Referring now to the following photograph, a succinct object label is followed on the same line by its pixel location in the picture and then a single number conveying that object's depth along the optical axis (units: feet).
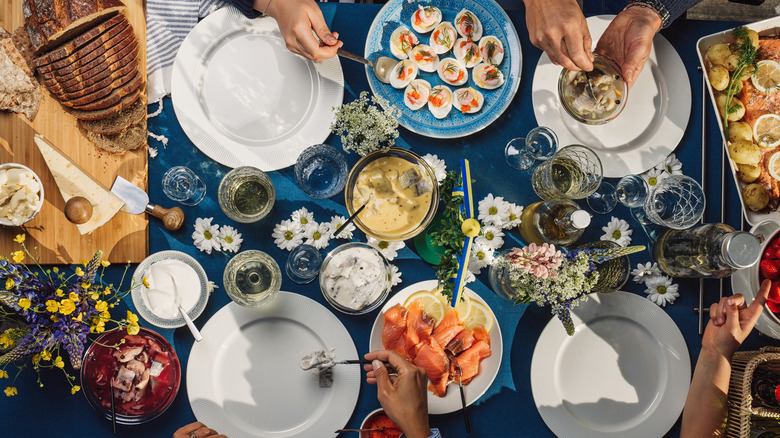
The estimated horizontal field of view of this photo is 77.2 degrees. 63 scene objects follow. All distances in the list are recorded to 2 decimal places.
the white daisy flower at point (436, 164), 6.61
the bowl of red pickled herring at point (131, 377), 6.34
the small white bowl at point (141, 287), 6.39
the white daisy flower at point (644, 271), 6.75
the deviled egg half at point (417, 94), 6.53
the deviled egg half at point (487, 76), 6.53
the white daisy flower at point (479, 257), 6.66
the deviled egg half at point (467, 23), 6.56
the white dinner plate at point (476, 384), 6.42
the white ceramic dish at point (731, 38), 6.52
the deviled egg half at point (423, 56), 6.59
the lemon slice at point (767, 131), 6.57
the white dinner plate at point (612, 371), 6.64
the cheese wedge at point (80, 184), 6.37
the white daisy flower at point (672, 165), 6.73
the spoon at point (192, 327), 6.26
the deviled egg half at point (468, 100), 6.53
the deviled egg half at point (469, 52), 6.59
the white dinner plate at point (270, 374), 6.50
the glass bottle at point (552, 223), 6.26
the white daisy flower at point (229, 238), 6.61
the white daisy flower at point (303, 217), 6.64
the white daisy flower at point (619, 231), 6.79
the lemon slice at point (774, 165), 6.53
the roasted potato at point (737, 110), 6.59
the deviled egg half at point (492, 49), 6.54
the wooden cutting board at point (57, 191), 6.50
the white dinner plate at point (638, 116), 6.65
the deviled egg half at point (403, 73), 6.50
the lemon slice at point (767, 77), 6.57
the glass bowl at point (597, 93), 6.38
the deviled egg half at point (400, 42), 6.58
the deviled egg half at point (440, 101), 6.52
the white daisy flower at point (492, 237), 6.65
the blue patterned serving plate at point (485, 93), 6.56
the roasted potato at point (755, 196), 6.43
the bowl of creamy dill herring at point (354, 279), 6.35
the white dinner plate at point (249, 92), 6.61
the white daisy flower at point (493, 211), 6.66
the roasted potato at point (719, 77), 6.51
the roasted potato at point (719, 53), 6.51
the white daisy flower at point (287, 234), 6.62
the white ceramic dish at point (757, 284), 6.27
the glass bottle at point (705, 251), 5.88
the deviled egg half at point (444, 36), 6.58
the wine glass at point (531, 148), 6.61
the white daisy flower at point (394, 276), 6.61
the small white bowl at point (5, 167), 6.12
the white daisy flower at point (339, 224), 6.59
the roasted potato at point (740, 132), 6.53
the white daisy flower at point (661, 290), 6.72
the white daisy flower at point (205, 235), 6.61
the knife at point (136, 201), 6.43
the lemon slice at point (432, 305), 6.49
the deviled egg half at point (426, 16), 6.58
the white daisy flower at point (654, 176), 6.72
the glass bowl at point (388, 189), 6.30
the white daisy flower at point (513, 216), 6.70
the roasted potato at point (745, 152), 6.45
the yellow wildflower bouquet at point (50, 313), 5.52
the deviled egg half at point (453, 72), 6.55
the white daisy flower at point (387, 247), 6.62
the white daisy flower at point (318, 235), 6.62
